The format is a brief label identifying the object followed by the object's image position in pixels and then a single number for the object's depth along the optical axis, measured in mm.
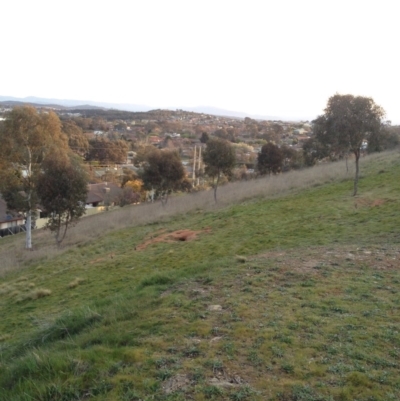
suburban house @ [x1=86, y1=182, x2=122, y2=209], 40156
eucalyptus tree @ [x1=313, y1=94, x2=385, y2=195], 16266
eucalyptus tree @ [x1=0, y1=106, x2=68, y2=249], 19984
